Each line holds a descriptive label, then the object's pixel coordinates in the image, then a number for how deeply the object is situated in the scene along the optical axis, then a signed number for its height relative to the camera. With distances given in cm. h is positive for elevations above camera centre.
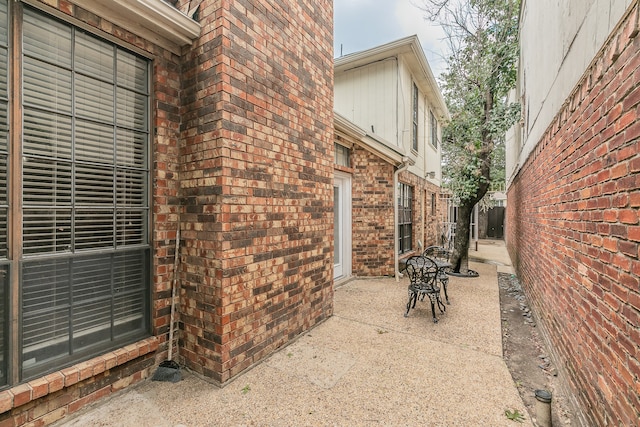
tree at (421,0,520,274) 721 +325
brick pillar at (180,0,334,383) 267 +31
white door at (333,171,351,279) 643 -23
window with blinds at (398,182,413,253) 801 -6
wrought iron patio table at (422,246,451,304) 507 -105
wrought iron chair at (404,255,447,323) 443 -108
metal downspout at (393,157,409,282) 700 +11
